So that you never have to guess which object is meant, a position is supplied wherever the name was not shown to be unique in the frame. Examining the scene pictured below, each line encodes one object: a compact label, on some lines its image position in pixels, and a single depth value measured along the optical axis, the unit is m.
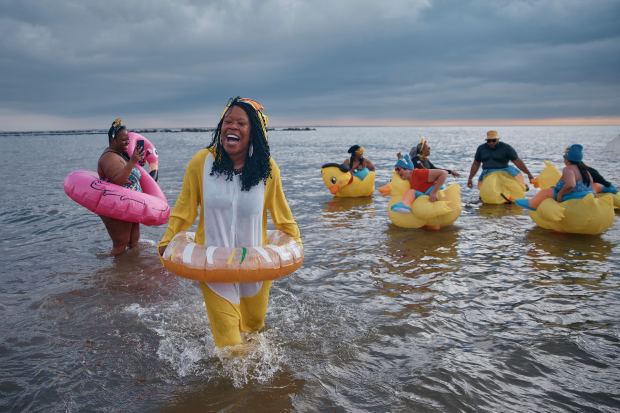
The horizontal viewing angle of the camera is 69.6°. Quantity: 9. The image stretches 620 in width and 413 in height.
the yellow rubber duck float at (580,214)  7.71
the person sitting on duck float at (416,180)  8.61
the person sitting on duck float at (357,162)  13.03
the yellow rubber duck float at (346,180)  13.08
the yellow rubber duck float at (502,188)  11.48
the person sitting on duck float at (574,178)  7.69
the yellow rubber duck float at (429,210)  8.59
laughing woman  3.45
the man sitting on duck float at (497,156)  11.42
